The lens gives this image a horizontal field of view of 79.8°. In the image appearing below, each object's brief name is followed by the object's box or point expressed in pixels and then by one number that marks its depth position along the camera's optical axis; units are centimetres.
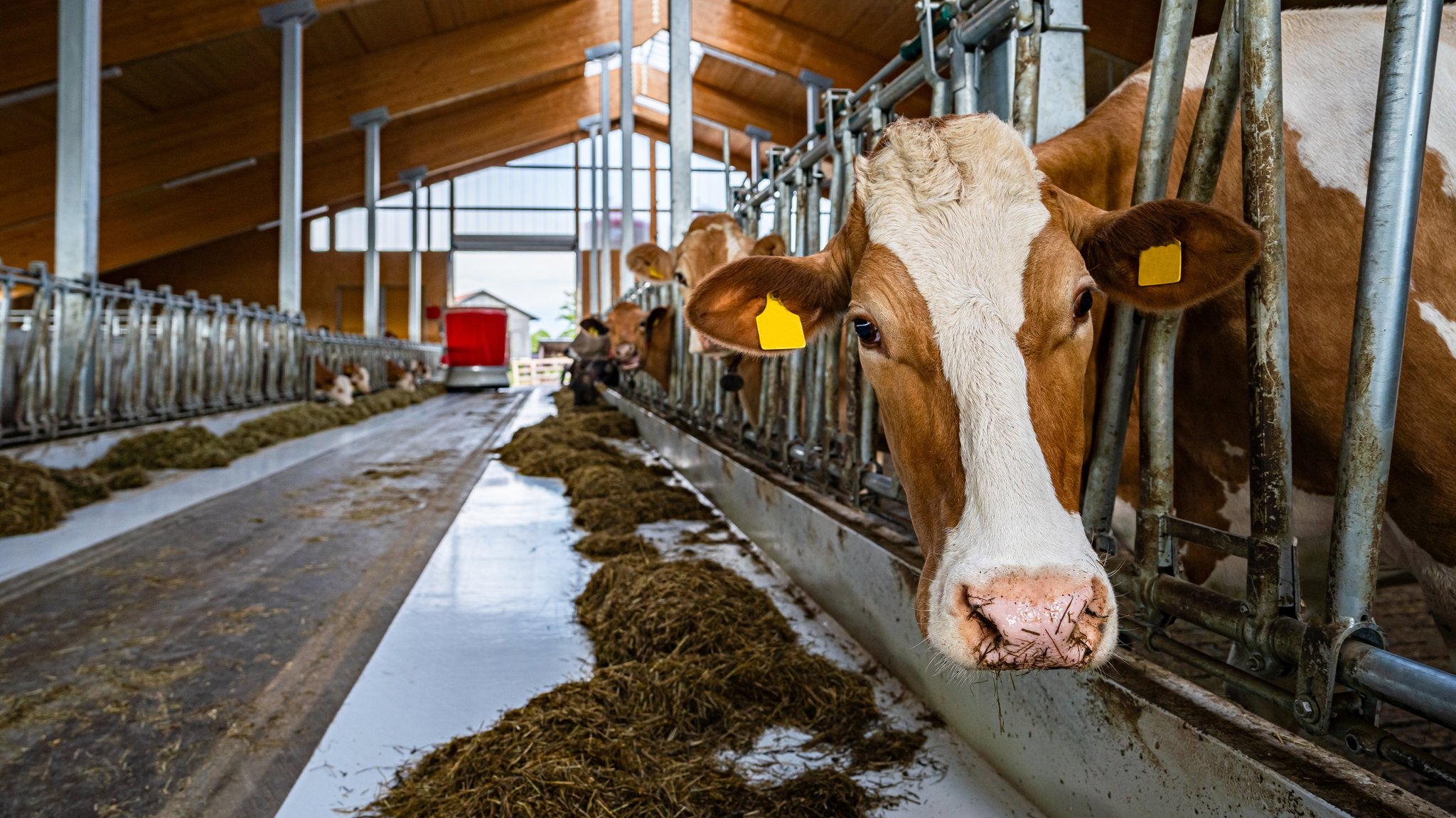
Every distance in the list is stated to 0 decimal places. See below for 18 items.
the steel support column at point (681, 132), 964
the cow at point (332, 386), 1316
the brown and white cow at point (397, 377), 1844
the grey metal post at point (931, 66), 252
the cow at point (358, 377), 1471
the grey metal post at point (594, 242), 2694
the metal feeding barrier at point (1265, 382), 118
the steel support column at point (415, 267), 2581
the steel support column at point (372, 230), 2127
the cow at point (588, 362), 1257
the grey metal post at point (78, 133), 783
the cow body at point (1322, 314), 155
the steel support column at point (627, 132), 1356
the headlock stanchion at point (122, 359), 611
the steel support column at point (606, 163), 2058
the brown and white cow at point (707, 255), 550
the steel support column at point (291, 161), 1373
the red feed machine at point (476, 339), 2494
